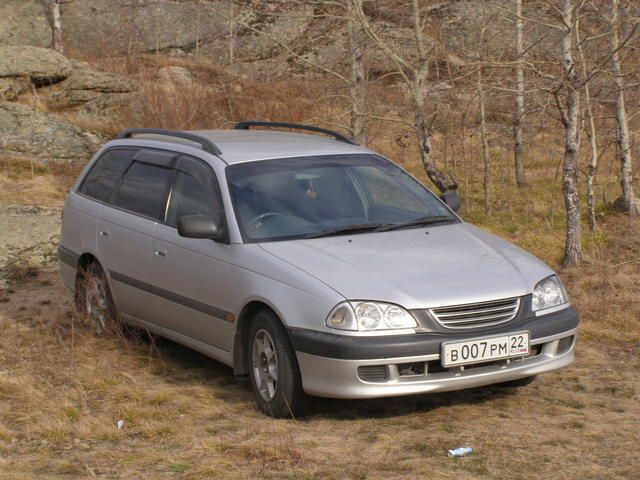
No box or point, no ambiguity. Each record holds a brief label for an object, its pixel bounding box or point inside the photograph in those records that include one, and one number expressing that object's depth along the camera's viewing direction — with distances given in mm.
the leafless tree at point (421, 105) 11236
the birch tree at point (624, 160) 12836
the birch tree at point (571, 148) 9555
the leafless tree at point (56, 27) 23297
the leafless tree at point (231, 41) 23141
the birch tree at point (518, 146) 15359
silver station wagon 5480
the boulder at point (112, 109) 18188
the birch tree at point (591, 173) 11898
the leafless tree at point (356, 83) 12480
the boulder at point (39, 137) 16000
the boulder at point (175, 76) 19906
